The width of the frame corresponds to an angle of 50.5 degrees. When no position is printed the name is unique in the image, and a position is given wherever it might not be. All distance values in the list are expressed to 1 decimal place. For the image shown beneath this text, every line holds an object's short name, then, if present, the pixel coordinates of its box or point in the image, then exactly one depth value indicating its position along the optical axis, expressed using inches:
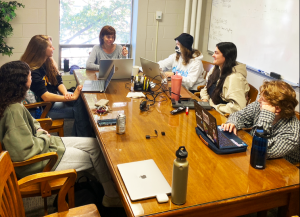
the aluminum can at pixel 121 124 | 73.4
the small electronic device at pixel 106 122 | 79.6
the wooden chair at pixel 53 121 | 101.7
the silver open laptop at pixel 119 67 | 117.4
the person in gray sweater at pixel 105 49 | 141.9
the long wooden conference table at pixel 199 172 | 50.9
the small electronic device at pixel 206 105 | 93.3
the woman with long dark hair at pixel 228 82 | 102.0
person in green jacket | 68.1
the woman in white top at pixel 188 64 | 129.6
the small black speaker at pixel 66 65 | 177.2
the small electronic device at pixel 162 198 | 49.8
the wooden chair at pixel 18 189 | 50.3
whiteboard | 119.1
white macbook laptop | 51.9
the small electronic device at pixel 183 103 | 93.9
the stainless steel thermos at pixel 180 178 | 46.7
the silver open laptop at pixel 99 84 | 108.6
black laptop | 65.5
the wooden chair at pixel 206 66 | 142.2
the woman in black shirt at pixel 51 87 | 105.8
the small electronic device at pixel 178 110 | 89.0
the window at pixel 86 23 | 177.8
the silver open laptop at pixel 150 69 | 119.5
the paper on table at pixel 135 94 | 103.6
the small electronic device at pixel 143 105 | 91.2
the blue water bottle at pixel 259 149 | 55.4
